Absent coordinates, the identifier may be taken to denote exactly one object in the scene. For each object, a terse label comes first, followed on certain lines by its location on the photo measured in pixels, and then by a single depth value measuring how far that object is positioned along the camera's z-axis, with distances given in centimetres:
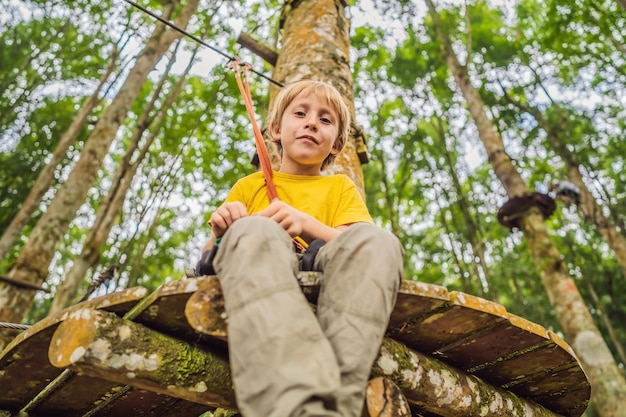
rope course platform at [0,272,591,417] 134
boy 105
